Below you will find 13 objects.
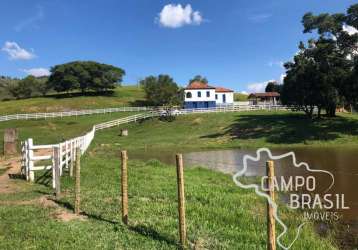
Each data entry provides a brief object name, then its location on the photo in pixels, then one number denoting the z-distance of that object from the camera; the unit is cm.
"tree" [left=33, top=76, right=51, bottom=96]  13370
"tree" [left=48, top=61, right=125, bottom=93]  11281
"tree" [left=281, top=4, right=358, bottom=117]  4584
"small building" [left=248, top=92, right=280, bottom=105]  11594
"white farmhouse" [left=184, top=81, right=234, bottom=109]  9112
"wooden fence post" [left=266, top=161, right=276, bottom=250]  668
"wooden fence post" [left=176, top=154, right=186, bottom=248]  804
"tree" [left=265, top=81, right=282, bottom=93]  13927
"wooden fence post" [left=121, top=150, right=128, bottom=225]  979
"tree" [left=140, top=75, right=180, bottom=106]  8394
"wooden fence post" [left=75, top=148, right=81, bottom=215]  1098
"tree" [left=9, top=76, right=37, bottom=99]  12912
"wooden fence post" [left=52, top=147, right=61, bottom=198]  1327
